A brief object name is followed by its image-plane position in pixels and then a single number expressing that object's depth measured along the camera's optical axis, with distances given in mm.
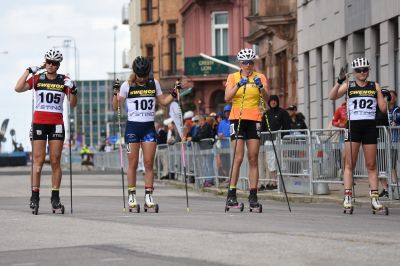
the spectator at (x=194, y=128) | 33534
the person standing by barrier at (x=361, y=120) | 17891
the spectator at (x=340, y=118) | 26281
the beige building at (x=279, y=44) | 44500
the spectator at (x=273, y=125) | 25500
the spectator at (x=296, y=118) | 28453
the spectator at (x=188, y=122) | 38594
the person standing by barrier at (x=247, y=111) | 17891
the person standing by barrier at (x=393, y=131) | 20828
